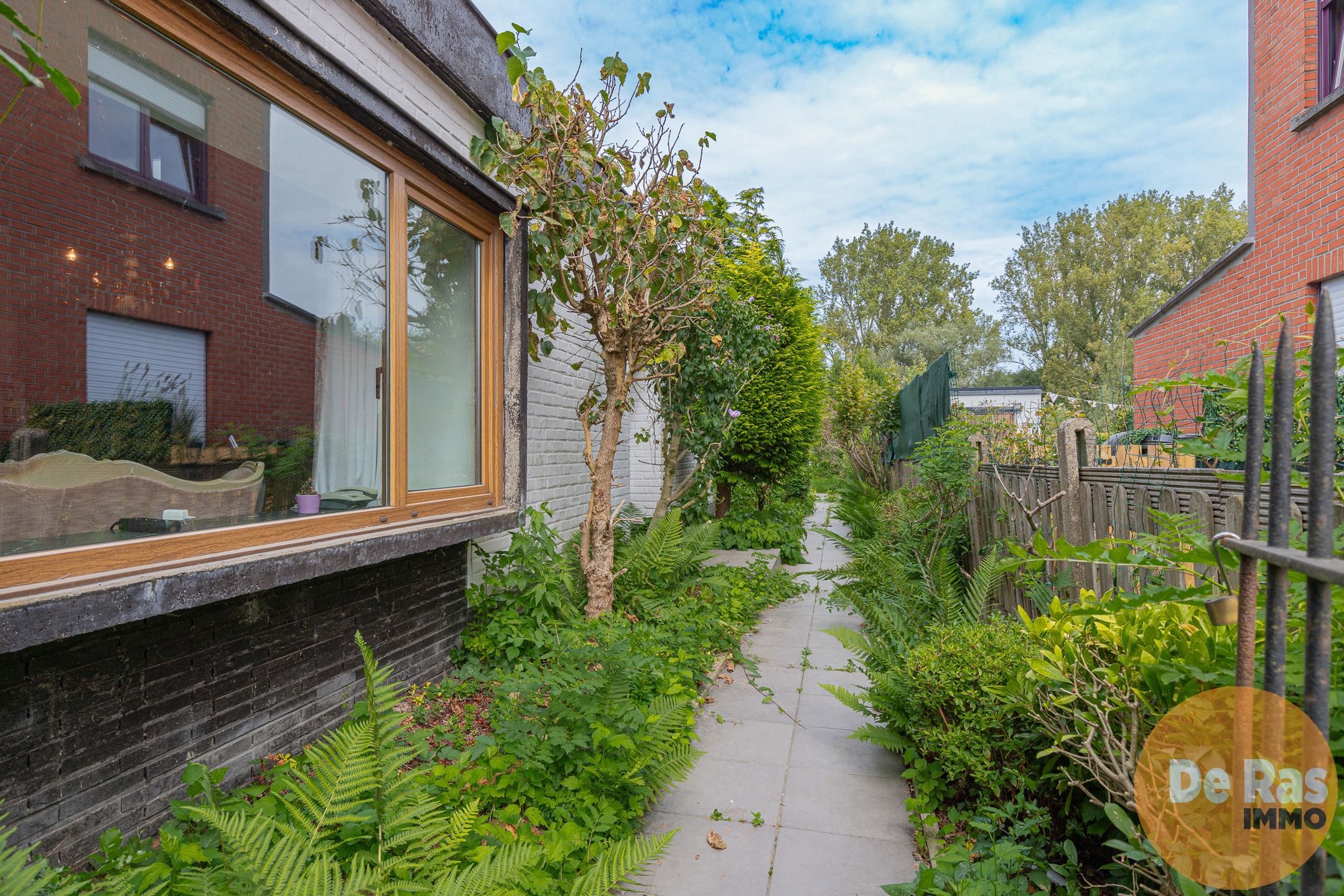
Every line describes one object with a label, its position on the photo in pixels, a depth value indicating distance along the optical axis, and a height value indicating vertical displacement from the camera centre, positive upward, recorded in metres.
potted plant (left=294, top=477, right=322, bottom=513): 2.70 -0.28
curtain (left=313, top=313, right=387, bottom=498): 2.89 +0.11
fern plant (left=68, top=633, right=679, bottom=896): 1.43 -1.04
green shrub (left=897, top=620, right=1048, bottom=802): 2.16 -0.94
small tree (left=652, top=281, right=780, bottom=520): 5.98 +0.47
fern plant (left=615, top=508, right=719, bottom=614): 4.64 -0.97
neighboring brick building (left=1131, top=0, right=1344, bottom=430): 5.37 +2.33
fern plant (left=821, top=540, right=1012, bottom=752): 2.64 -0.99
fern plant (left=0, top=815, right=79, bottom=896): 1.17 -0.81
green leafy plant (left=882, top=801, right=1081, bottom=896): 1.78 -1.18
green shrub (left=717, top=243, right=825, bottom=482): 8.21 +0.65
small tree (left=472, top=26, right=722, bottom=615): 3.74 +1.29
